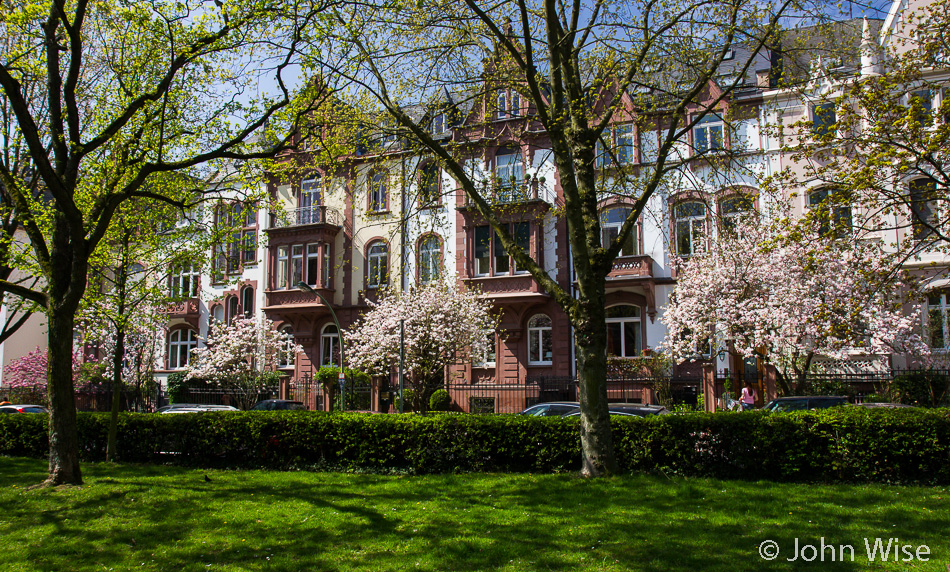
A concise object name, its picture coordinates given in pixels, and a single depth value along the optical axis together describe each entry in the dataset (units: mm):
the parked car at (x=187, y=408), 20281
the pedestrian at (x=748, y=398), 21703
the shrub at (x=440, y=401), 27172
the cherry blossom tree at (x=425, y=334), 27016
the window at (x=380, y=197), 33406
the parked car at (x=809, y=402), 16203
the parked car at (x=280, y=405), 24406
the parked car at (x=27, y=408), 23372
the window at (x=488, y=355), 28931
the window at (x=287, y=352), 33969
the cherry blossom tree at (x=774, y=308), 22156
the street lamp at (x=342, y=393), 23455
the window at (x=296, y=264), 34812
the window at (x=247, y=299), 36625
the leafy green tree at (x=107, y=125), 11609
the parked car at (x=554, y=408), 16203
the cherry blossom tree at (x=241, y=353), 32688
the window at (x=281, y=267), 35125
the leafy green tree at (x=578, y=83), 11023
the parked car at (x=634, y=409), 15047
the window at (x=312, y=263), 34406
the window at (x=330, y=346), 33906
